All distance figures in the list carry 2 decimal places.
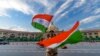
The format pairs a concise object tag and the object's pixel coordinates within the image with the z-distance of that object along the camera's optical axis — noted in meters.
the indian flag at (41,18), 3.14
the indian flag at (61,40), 2.51
